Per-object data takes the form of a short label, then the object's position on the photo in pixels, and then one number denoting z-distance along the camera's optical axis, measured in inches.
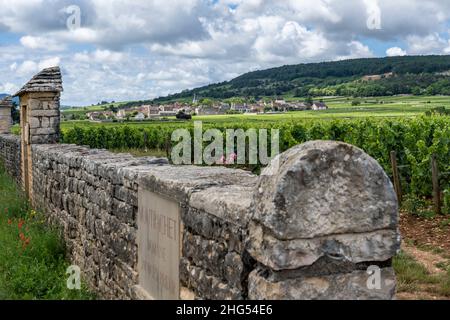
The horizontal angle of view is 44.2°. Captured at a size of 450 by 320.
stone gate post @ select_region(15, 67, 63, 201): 489.1
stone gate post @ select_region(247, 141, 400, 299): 108.6
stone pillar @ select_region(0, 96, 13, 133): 999.2
